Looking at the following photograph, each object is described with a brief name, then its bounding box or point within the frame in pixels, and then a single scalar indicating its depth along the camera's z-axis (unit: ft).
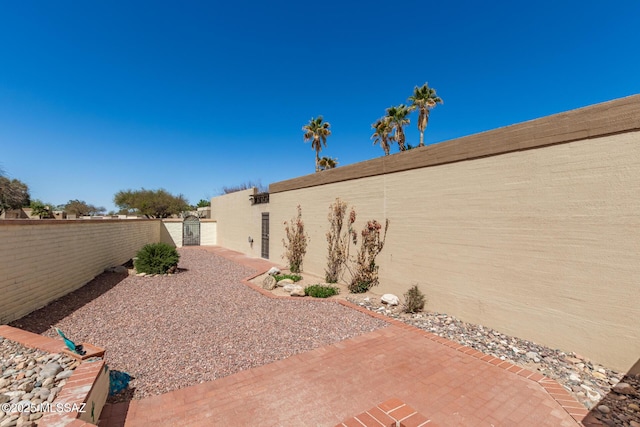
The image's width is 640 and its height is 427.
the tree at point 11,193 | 75.87
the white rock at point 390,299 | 21.02
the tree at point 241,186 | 109.29
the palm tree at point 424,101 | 61.36
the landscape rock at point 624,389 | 10.20
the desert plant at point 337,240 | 27.81
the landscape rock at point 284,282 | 28.31
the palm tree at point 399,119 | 64.77
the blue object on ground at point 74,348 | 9.70
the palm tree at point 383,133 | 68.08
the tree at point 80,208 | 143.49
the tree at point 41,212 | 74.49
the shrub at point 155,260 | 32.24
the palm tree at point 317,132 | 77.71
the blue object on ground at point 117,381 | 10.19
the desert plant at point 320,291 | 24.10
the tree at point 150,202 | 114.21
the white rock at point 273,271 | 33.49
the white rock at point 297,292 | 24.67
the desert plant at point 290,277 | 30.71
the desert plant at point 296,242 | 35.65
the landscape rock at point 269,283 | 27.27
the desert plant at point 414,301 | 19.24
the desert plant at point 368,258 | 24.00
